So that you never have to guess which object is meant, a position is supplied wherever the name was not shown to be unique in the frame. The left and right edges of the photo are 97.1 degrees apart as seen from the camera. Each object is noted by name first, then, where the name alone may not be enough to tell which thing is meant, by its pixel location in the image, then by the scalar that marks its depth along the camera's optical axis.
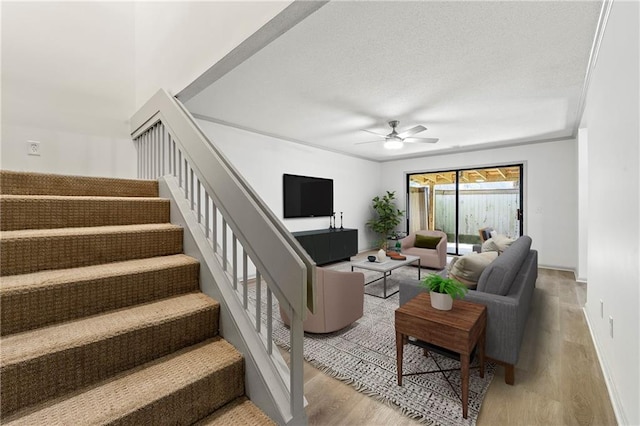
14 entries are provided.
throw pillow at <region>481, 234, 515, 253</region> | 3.48
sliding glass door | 5.89
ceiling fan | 4.12
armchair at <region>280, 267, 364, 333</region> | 2.46
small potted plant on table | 1.82
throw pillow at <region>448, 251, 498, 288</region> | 2.34
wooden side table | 1.61
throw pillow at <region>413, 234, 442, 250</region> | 5.22
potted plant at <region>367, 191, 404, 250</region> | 7.02
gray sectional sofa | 1.86
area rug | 1.67
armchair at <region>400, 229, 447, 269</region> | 5.02
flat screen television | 5.21
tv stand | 5.00
